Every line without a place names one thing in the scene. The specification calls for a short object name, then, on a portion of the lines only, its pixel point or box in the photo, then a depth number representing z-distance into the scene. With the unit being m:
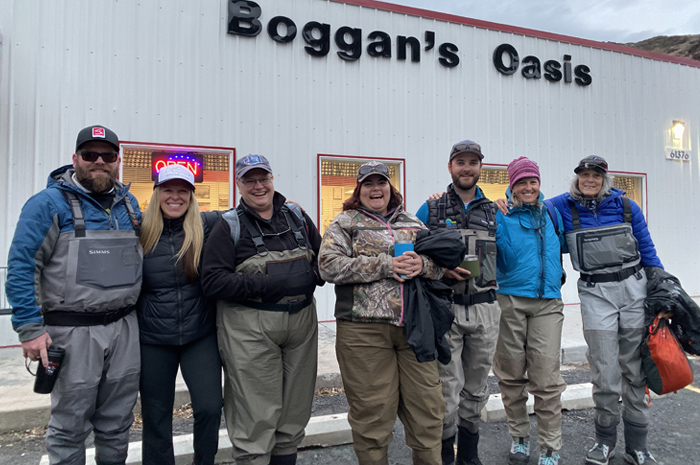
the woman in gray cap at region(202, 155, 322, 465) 2.63
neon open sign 6.59
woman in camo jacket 2.68
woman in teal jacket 3.20
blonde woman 2.69
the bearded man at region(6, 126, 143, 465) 2.34
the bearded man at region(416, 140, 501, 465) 3.08
